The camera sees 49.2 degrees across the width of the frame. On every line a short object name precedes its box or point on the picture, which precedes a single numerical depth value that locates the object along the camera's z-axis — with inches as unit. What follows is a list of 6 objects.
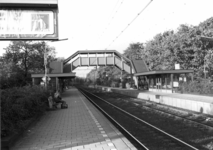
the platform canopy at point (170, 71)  1125.0
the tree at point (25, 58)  1822.1
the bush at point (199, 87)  874.8
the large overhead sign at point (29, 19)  238.2
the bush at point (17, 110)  268.9
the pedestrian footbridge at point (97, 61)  1715.6
